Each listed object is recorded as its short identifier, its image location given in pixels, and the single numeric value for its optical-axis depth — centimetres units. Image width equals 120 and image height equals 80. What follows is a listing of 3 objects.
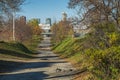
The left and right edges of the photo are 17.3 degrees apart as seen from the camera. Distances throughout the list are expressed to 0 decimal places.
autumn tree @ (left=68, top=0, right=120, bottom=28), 2561
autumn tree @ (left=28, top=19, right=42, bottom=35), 17462
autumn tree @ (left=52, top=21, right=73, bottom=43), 11219
